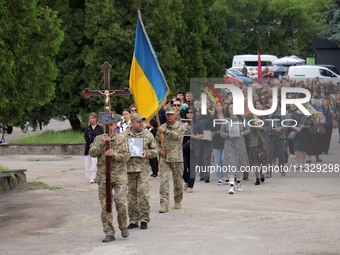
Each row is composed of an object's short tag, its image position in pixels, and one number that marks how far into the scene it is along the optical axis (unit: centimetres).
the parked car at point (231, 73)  5926
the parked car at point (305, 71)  4890
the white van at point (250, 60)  7031
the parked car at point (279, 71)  6100
